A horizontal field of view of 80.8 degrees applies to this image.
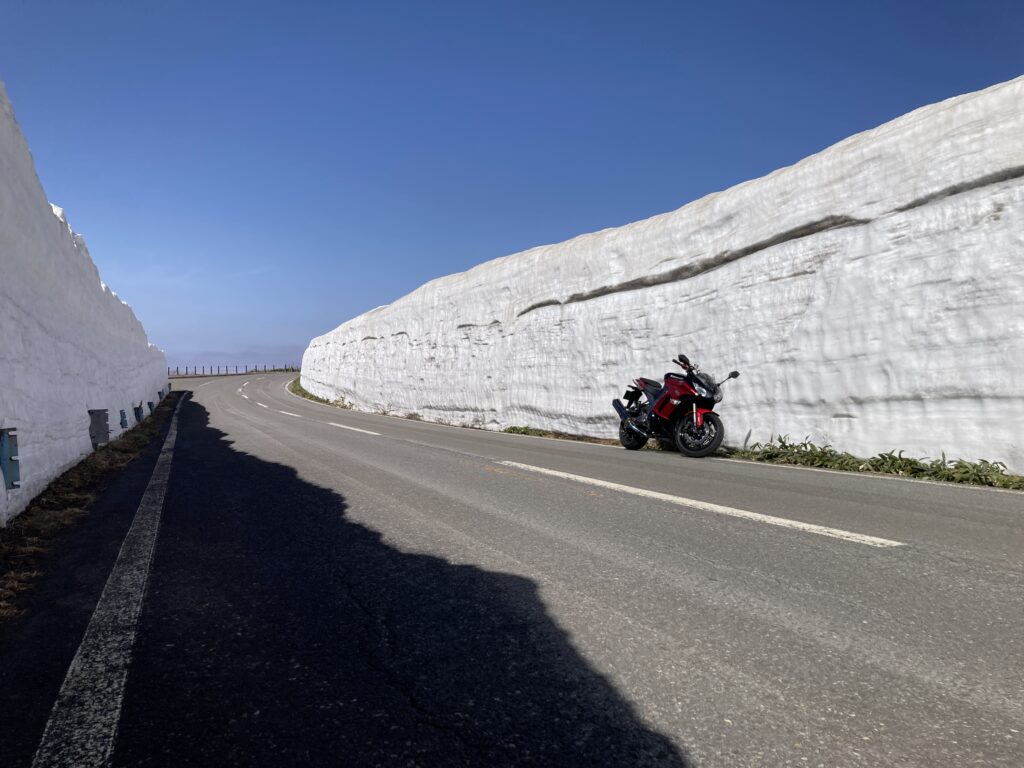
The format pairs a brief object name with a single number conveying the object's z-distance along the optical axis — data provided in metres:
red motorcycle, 8.91
